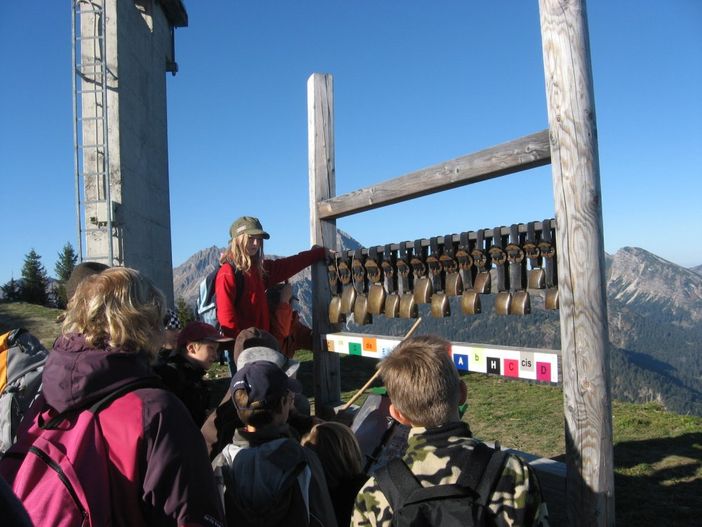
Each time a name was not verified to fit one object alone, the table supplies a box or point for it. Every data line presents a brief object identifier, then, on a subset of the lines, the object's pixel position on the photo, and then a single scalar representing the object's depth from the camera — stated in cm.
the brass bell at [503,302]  357
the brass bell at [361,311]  466
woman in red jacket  412
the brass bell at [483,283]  369
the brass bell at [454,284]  388
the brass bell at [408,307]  421
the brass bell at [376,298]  448
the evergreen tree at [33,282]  2203
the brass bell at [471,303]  376
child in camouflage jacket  174
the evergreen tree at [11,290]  2227
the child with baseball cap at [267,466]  209
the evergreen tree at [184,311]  1993
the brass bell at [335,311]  494
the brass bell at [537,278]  329
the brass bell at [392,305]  434
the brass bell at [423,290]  410
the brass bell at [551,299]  318
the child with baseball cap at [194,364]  322
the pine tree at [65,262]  2911
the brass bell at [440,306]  398
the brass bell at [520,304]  347
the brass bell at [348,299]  480
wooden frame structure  276
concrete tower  1172
